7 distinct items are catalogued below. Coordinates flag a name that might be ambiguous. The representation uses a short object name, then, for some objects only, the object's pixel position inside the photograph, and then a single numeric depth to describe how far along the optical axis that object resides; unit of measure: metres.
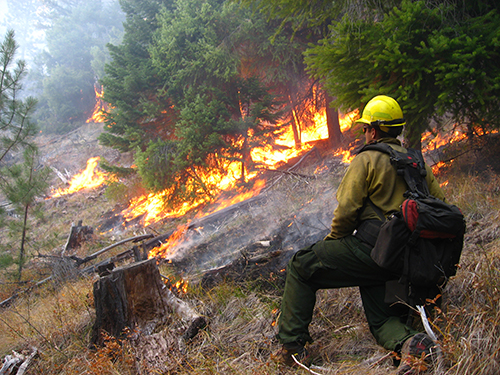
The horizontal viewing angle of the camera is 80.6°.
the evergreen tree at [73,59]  28.69
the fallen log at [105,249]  7.30
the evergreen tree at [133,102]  11.21
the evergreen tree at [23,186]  7.87
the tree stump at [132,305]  3.47
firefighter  2.32
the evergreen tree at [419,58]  3.91
